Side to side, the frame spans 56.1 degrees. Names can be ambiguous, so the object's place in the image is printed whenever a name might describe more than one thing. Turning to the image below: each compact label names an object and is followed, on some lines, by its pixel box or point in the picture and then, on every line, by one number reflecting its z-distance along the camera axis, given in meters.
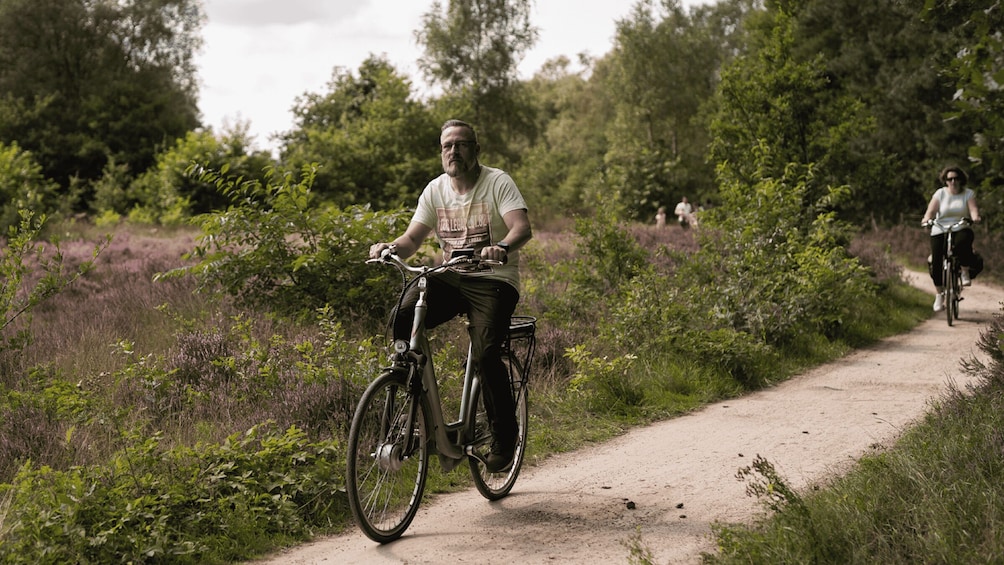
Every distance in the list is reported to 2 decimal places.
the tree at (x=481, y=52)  46.22
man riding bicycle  5.27
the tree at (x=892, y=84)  28.25
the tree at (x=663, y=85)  52.44
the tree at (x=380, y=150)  34.78
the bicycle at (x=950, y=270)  13.33
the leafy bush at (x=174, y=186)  30.22
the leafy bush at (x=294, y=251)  9.32
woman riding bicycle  13.12
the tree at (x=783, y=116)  16.47
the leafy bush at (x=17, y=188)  19.11
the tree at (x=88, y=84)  40.81
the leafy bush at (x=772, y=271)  10.79
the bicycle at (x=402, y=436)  4.91
